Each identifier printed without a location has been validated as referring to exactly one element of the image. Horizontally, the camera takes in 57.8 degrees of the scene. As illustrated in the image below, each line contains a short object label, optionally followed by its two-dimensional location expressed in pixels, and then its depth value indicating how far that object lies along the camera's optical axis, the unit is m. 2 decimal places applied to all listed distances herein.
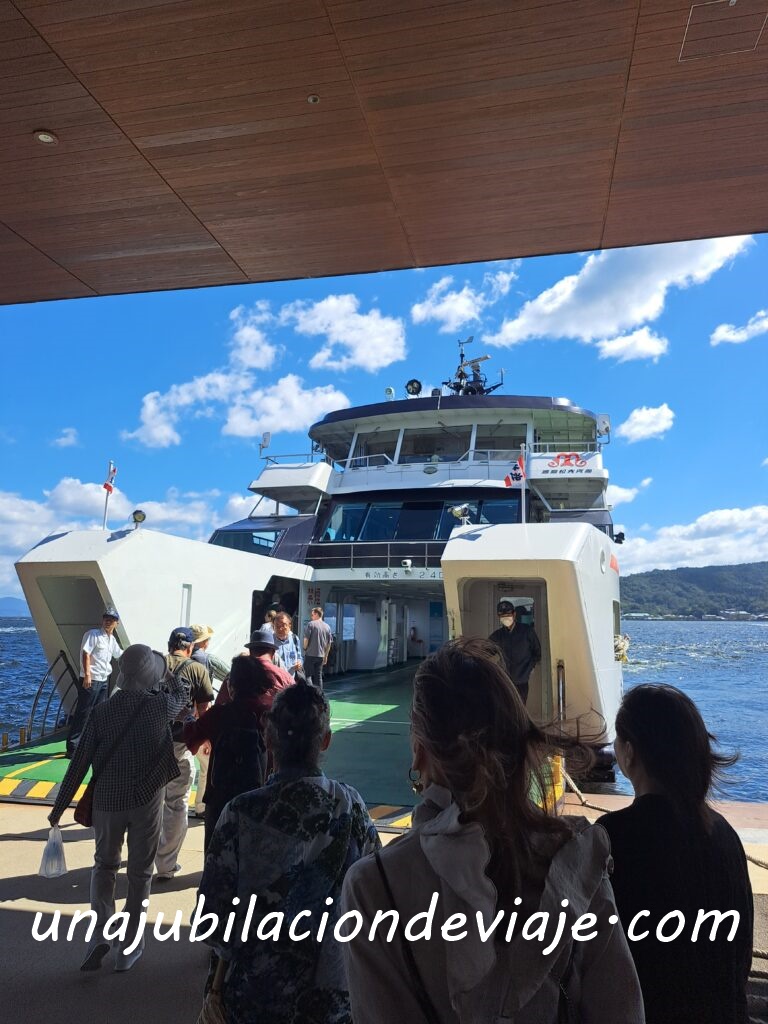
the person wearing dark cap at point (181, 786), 4.36
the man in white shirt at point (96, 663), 7.05
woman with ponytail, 1.92
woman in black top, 1.55
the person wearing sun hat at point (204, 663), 5.40
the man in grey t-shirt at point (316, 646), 9.91
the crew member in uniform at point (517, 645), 6.91
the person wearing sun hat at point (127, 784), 3.29
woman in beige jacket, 1.10
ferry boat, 7.37
